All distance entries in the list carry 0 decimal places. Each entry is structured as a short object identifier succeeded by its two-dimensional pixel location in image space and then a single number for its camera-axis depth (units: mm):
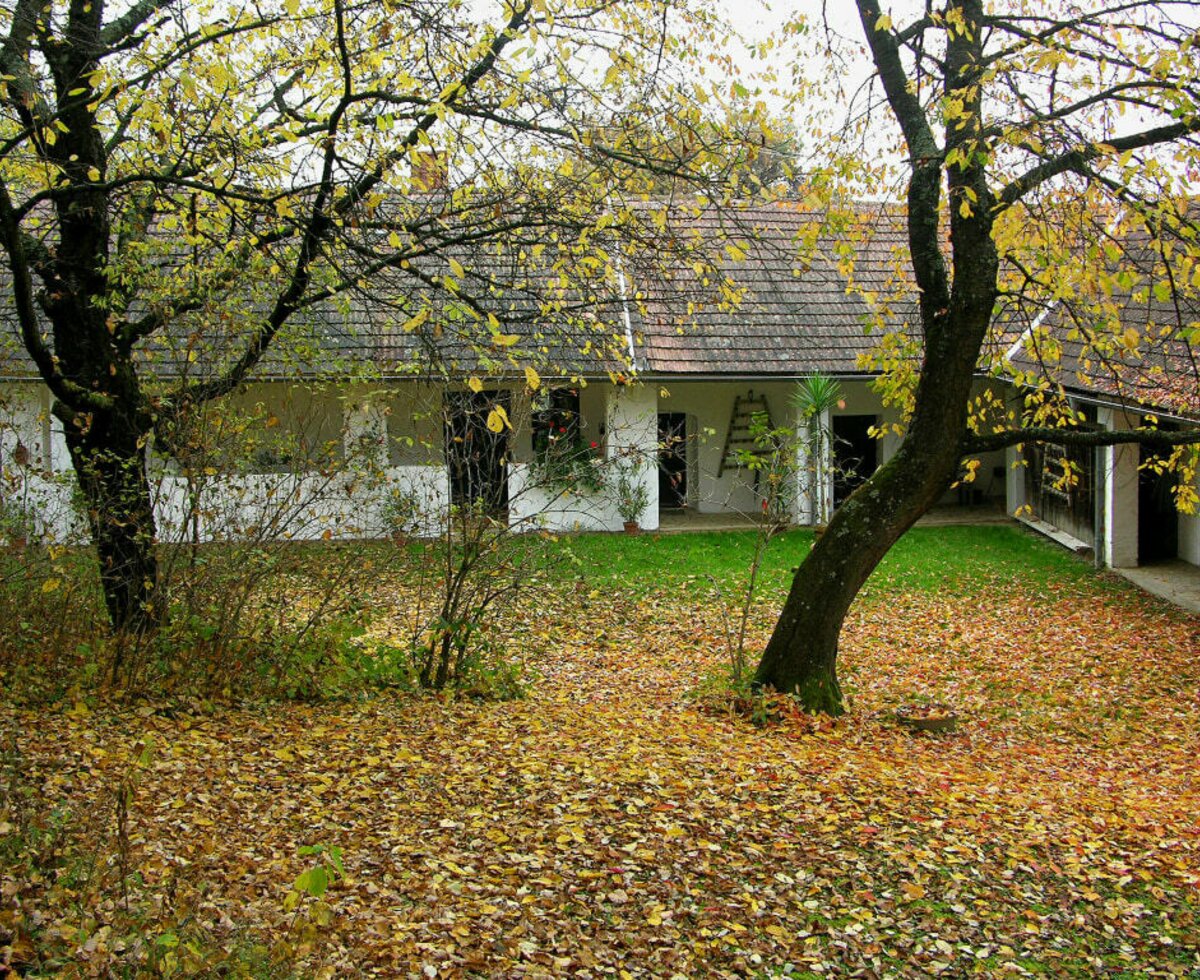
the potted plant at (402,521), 8016
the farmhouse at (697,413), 7363
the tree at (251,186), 6344
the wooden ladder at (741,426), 20906
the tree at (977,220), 7016
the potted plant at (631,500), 18656
